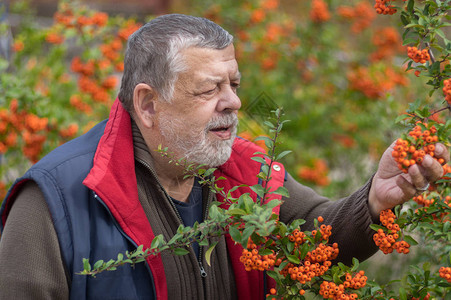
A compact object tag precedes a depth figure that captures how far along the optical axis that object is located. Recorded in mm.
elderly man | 2412
